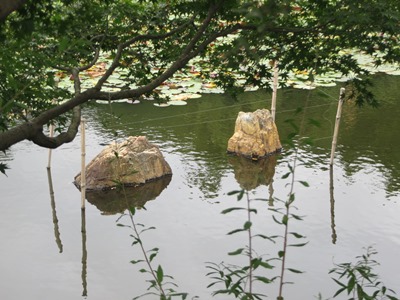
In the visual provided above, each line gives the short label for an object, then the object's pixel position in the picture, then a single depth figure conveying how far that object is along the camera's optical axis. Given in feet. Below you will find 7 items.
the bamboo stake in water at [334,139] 35.58
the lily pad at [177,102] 46.65
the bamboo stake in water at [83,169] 30.17
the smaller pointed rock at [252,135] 38.29
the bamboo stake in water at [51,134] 35.47
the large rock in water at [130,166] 33.63
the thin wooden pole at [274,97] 38.97
